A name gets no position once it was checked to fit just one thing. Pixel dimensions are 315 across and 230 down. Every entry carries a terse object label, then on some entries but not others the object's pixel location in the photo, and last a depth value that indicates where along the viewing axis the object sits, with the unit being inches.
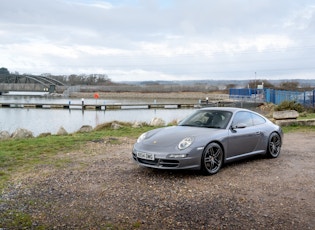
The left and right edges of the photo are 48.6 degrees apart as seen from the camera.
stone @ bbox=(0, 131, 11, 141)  604.2
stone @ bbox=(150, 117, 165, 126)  811.4
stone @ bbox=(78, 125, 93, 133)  701.9
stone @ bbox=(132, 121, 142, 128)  741.9
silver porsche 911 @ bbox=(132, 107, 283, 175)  263.6
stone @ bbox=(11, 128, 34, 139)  637.3
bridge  5324.8
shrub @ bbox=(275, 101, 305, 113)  1043.3
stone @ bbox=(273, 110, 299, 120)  665.0
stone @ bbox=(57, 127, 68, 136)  656.4
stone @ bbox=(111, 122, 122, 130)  694.3
